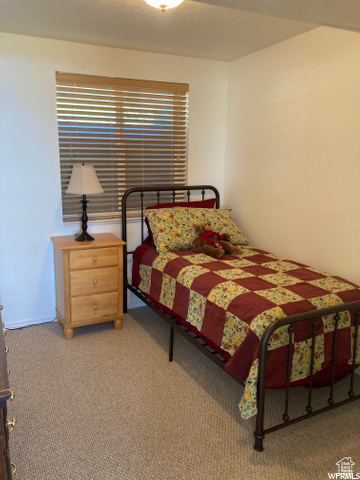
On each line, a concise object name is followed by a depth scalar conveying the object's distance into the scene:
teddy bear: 3.09
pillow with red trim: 3.50
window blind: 3.31
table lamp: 3.07
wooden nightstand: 3.04
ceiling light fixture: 2.12
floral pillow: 3.23
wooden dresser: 0.97
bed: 1.97
